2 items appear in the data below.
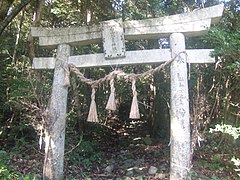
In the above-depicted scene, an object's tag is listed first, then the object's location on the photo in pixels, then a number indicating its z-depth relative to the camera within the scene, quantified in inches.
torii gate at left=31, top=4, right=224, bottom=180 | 170.6
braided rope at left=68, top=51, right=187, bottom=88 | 174.1
